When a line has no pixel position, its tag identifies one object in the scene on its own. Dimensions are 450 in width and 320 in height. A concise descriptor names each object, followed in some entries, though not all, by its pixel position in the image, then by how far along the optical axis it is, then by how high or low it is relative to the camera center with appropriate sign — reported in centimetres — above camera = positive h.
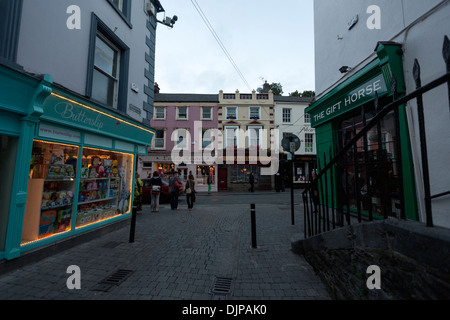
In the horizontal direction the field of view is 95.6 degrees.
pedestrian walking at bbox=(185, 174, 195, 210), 1005 -58
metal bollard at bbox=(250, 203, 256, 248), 468 -118
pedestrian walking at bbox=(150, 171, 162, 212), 916 -54
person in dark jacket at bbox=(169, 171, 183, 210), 980 -57
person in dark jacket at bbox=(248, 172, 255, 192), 1944 -20
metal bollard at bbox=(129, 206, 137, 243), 496 -124
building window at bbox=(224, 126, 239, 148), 2134 +436
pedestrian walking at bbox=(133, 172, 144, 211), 866 -60
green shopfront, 399 +166
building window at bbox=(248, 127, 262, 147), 2142 +441
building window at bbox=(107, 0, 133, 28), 661 +559
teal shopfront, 345 +33
